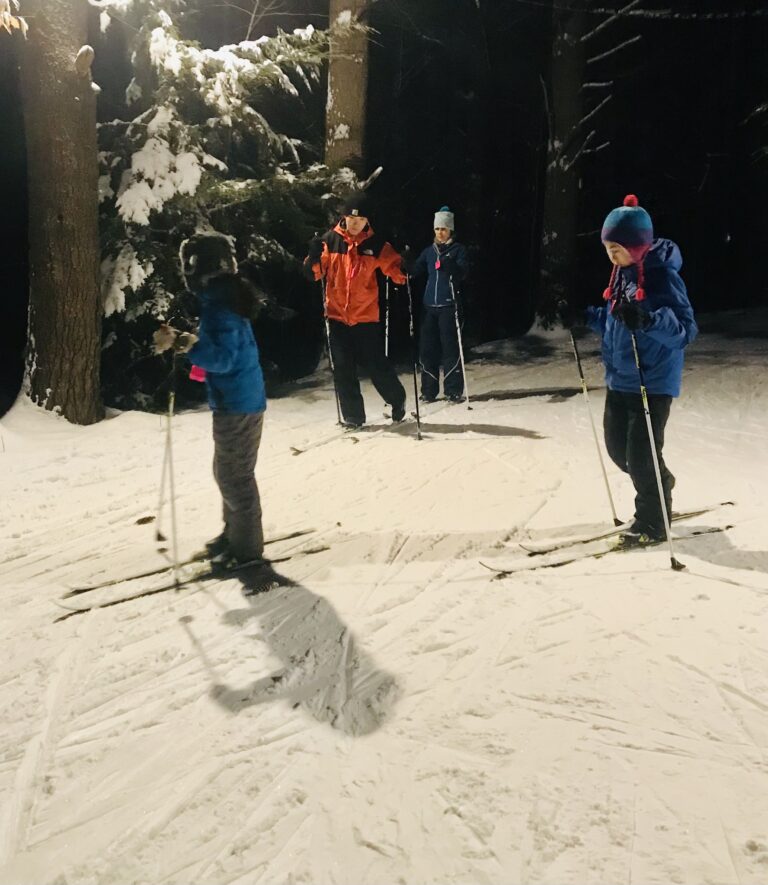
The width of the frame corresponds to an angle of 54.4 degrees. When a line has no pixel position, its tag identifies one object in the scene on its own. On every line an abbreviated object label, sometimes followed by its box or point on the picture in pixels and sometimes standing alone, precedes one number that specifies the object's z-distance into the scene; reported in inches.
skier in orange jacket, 309.3
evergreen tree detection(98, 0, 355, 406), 335.0
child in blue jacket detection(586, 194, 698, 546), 175.5
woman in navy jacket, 358.0
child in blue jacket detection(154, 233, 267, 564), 173.6
